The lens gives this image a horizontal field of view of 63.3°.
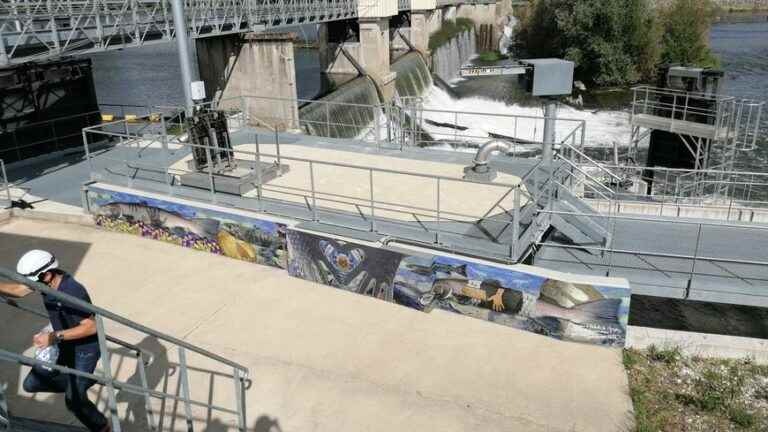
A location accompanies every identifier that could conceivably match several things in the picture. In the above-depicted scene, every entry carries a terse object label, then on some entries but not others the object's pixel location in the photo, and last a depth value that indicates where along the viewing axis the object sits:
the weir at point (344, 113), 25.86
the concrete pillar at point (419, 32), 50.56
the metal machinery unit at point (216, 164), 11.58
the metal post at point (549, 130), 10.53
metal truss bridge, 14.03
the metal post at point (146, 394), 4.81
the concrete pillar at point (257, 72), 26.83
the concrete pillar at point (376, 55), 38.69
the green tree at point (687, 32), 46.25
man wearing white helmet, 5.11
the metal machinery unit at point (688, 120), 18.36
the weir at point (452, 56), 51.62
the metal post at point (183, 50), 12.21
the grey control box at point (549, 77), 10.44
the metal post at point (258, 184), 10.80
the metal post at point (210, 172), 11.20
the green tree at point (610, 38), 44.47
